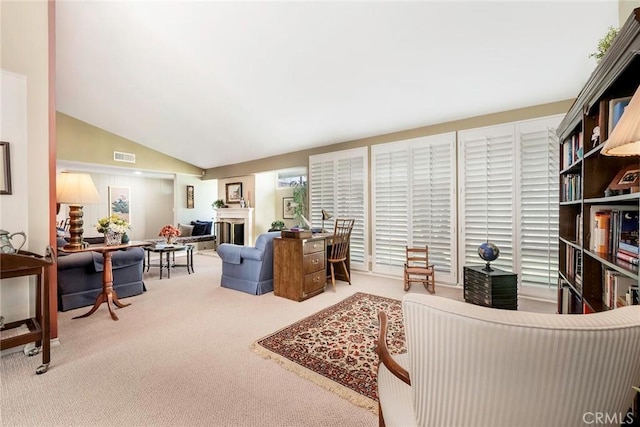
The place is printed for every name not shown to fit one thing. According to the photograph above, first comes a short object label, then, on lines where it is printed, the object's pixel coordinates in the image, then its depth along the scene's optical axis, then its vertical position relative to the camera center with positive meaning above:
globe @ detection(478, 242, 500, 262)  3.10 -0.45
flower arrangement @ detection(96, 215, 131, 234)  3.33 -0.16
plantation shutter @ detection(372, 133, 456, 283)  4.27 +0.18
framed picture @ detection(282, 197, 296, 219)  7.40 +0.12
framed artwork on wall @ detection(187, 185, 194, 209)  8.26 +0.49
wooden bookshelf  1.35 +0.16
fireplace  7.52 -0.36
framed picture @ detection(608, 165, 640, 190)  1.45 +0.19
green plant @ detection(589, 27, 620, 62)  1.72 +1.07
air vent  6.46 +1.34
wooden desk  3.62 -0.75
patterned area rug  1.91 -1.17
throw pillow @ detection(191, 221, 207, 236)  8.11 -0.49
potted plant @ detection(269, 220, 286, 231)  4.55 -0.23
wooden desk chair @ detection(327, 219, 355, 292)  4.30 -0.57
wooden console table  1.93 -0.70
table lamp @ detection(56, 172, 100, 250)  2.83 +0.17
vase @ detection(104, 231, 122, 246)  3.31 -0.32
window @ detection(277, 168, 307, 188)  7.41 +0.96
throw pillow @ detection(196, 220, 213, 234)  8.26 -0.40
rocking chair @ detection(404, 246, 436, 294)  3.91 -0.84
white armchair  0.70 -0.41
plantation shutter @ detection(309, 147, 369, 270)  5.12 +0.43
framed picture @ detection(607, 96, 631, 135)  1.44 +0.55
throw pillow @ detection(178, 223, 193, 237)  7.99 -0.50
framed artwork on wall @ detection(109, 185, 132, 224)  8.16 +0.34
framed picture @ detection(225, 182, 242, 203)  7.74 +0.60
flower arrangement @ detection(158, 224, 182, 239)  5.12 -0.37
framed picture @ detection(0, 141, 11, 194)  2.19 +0.35
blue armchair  3.92 -0.79
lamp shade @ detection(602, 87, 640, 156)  0.86 +0.27
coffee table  4.91 -0.68
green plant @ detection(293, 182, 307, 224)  6.47 +0.29
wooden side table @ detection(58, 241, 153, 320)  3.09 -0.81
